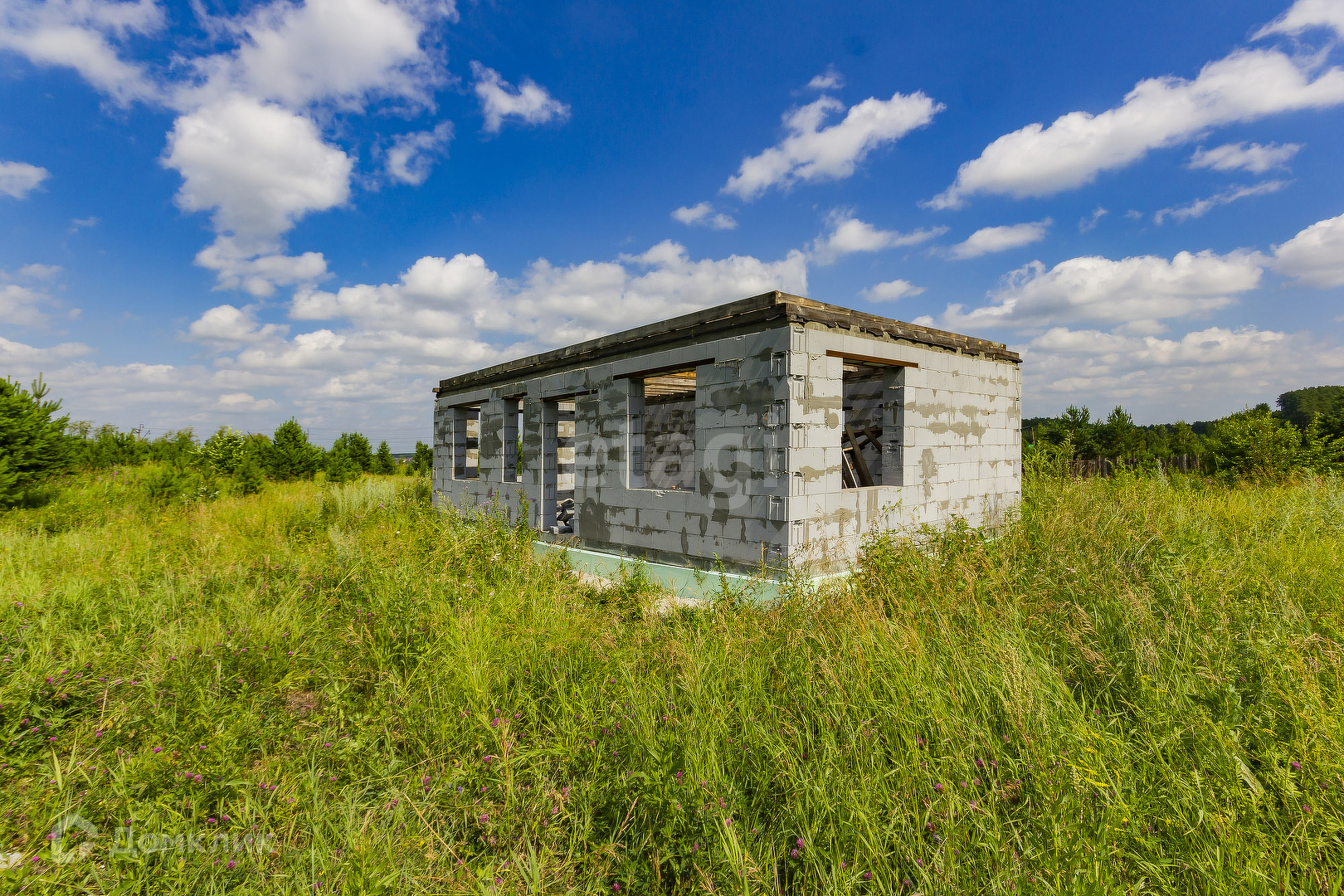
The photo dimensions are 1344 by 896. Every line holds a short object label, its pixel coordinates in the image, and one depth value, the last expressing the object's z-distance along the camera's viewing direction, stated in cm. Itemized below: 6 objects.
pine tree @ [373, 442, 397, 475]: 2577
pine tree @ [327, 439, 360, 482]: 2083
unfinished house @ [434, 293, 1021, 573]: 677
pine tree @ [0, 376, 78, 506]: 943
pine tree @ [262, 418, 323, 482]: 2119
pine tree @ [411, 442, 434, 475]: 2377
